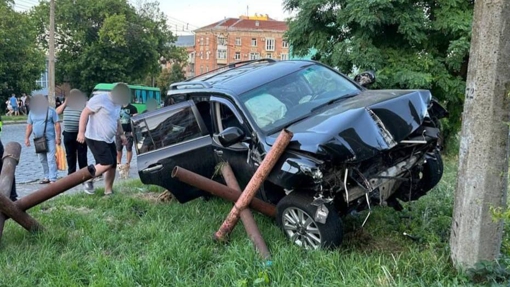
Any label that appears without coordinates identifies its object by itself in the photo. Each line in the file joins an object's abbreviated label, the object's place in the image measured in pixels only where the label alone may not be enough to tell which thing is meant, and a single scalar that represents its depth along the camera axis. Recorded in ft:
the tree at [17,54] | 103.50
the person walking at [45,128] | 26.27
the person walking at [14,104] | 103.51
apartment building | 281.13
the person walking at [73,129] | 24.44
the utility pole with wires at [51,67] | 78.18
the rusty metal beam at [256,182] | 13.20
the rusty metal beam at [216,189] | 14.69
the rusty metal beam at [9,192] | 15.03
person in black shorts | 20.81
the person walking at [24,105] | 109.09
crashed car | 13.09
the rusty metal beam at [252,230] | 13.25
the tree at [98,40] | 129.49
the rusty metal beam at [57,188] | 15.56
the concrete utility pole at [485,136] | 10.44
